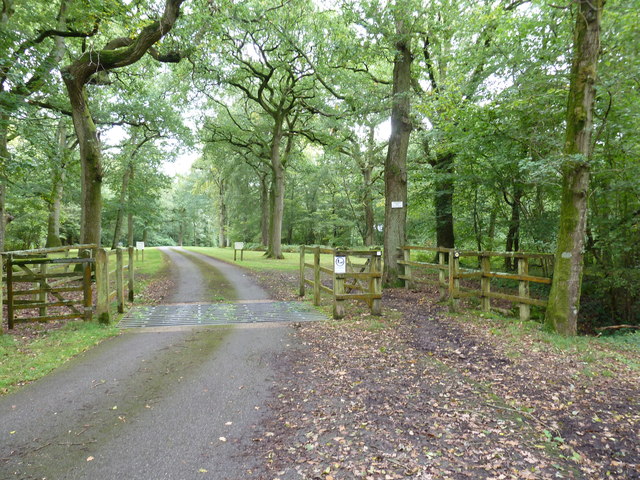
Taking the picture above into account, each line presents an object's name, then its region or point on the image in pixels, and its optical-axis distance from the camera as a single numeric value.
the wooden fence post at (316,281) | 8.80
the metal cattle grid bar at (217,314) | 7.67
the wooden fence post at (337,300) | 7.84
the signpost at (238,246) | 21.28
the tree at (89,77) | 9.24
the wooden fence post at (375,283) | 7.81
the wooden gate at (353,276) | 7.64
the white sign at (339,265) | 7.56
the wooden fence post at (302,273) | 10.62
